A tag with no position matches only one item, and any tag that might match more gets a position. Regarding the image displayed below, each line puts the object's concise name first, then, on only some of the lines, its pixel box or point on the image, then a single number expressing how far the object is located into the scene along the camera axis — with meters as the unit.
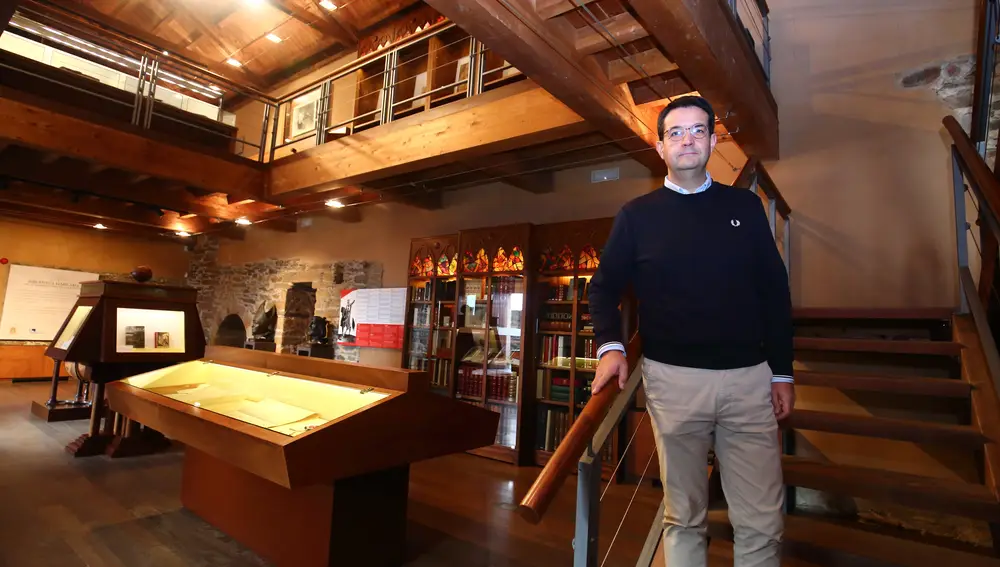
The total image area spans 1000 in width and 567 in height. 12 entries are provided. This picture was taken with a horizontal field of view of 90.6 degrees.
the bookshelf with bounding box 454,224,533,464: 5.09
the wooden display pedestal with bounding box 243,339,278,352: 6.39
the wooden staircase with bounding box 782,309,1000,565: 1.94
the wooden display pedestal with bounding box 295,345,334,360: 6.29
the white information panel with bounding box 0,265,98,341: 8.57
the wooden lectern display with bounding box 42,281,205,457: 4.35
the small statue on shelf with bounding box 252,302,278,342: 7.62
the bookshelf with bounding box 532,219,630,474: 4.76
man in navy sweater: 1.36
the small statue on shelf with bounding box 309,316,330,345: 6.54
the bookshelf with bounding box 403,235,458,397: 5.78
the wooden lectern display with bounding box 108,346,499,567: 1.96
